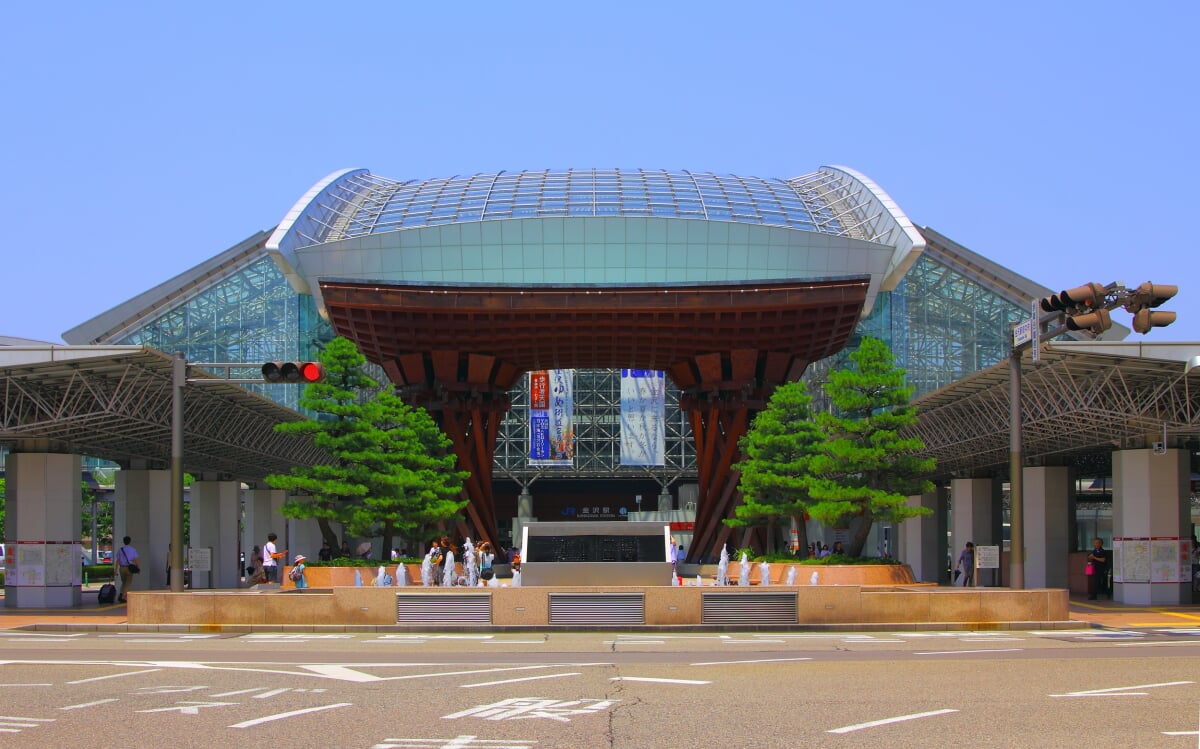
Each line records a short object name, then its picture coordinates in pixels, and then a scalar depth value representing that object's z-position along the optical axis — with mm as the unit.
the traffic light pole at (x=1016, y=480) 29297
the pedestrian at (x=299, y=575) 37906
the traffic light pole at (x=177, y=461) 30453
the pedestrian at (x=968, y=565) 46525
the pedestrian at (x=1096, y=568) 41000
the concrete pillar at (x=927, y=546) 61969
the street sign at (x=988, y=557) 32906
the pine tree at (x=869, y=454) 39906
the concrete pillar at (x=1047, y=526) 47156
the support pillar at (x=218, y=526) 58594
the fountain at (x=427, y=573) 41062
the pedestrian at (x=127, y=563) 40625
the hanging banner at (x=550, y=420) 91188
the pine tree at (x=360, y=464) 42125
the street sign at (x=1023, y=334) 27600
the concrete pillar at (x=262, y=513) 73750
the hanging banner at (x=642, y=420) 92688
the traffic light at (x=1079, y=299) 24547
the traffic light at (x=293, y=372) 27656
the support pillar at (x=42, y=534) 39094
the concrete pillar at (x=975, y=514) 55188
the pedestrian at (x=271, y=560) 38750
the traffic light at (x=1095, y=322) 23766
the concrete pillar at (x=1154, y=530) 37781
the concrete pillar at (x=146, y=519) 51062
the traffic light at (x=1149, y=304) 23688
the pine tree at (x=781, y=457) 46956
